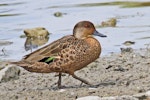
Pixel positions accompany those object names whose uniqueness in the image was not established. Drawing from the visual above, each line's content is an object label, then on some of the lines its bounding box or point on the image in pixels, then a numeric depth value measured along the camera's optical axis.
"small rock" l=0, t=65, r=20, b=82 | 19.06
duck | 17.02
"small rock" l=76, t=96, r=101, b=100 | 14.81
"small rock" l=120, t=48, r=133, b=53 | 23.41
